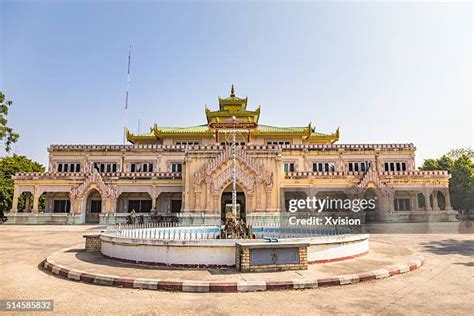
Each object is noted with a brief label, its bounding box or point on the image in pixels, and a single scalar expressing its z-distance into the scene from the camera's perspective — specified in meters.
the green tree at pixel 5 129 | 29.39
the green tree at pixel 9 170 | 41.91
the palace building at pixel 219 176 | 32.59
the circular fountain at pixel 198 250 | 10.77
